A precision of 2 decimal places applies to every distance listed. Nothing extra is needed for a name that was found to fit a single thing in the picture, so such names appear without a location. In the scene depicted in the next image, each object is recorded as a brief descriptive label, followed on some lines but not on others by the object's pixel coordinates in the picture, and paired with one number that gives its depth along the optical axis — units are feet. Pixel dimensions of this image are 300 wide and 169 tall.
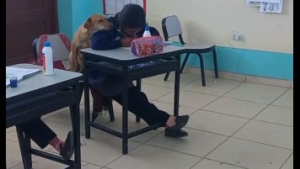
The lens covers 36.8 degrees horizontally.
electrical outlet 15.29
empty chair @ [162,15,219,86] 14.80
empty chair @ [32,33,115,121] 11.65
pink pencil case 9.48
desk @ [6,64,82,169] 6.73
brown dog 10.78
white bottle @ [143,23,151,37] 10.41
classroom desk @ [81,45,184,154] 9.39
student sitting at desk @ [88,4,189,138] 10.04
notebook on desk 7.47
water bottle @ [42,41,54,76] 7.78
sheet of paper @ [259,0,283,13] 14.30
